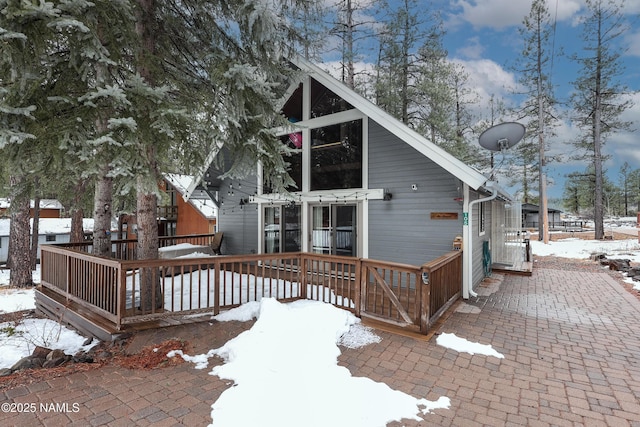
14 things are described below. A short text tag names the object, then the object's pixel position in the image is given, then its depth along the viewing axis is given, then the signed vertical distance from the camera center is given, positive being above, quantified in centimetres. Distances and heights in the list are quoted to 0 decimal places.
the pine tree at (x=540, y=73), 1734 +854
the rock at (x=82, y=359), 355 -167
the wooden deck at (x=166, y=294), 413 -119
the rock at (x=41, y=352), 372 -167
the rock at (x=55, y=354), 361 -164
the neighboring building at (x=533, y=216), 3231 +29
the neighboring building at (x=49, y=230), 1856 -81
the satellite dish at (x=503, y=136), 568 +157
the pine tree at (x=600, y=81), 1631 +787
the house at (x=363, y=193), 602 +57
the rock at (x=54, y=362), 341 -164
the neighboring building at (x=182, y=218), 1680 -1
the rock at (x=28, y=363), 340 -166
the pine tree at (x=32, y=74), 303 +167
